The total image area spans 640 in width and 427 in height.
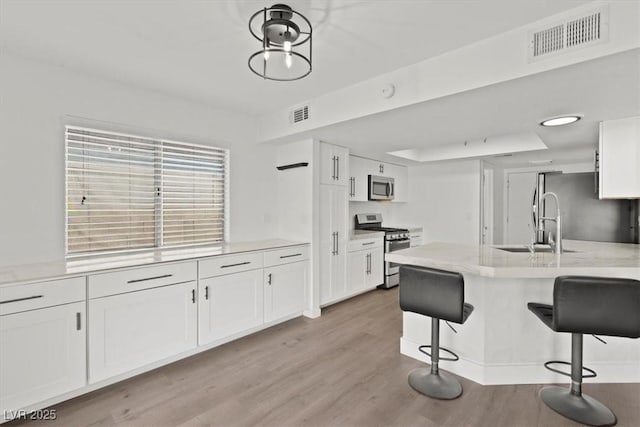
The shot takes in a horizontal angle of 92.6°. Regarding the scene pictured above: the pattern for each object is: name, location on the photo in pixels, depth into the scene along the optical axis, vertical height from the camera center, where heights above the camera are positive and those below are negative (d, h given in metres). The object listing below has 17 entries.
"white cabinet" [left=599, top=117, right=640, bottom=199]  2.64 +0.47
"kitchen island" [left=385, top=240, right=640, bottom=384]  2.33 -0.99
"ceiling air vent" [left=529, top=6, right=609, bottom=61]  1.63 +0.99
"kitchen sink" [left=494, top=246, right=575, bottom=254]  2.72 -0.35
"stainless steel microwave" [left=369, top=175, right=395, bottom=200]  5.22 +0.42
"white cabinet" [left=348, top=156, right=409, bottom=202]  4.90 +0.66
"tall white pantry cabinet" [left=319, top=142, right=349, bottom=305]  3.91 -0.14
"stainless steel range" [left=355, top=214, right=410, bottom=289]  5.00 -0.47
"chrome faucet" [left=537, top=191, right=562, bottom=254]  2.42 -0.25
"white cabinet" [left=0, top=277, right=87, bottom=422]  1.87 -0.86
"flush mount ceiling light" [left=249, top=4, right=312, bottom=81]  1.69 +1.07
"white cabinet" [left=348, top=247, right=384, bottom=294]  4.41 -0.89
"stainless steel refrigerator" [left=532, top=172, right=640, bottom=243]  3.48 +0.02
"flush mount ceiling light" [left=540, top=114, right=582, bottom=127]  2.68 +0.83
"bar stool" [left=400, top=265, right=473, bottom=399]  2.06 -0.66
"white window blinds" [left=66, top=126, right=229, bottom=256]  2.69 +0.19
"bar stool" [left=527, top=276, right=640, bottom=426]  1.78 -0.61
